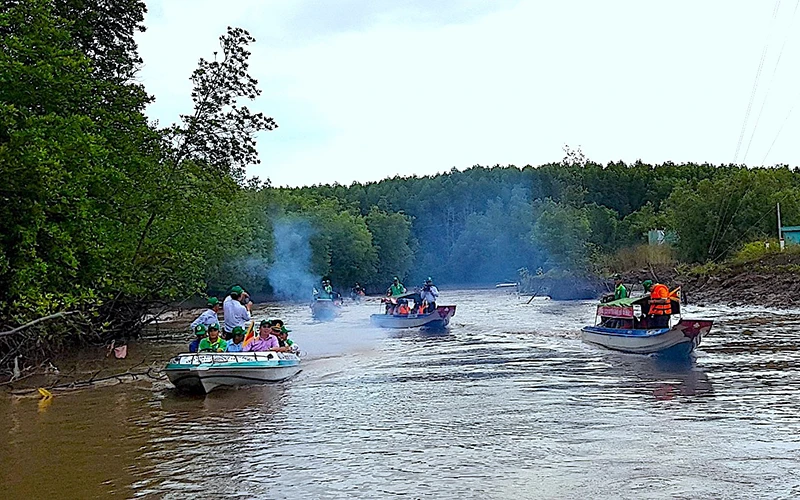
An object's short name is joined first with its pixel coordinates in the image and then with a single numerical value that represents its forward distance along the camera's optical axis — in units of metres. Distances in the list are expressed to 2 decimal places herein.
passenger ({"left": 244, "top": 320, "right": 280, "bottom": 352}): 18.58
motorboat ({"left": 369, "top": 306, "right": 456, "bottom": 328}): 31.42
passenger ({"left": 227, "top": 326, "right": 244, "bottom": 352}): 17.65
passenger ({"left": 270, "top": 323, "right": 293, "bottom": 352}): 19.70
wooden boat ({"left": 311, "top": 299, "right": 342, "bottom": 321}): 41.22
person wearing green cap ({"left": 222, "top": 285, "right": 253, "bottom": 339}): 18.25
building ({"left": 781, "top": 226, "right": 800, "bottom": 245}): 54.94
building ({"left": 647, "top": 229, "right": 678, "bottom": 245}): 69.81
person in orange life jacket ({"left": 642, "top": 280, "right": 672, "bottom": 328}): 20.77
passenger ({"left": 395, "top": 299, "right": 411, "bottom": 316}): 32.81
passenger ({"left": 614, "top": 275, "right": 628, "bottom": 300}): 23.97
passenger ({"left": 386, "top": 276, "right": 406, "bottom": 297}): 35.99
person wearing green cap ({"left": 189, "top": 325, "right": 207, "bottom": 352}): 17.45
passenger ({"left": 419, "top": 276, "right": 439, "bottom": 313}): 32.66
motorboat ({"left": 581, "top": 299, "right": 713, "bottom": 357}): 19.83
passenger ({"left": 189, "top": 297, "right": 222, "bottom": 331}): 17.64
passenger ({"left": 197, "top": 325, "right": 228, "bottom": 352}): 17.20
